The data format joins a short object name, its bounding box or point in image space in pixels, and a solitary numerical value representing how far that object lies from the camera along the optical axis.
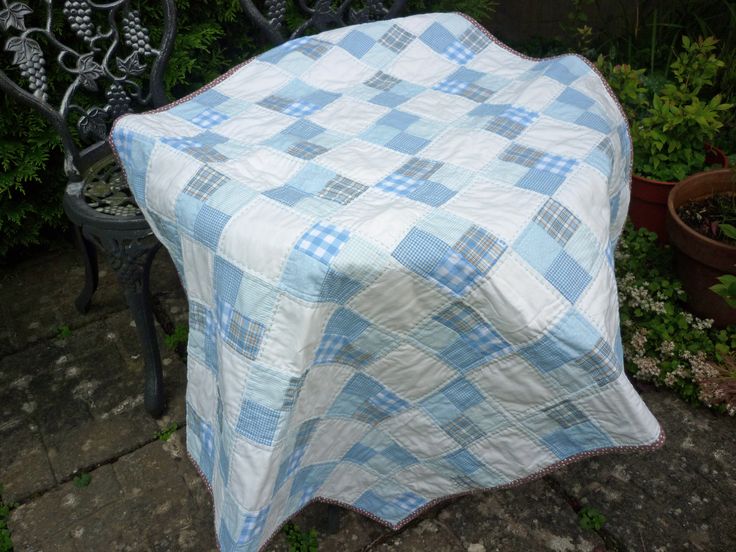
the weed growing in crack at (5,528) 1.83
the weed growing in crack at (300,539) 1.78
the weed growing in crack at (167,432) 2.12
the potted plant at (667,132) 2.44
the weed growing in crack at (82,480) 1.99
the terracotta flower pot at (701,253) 2.20
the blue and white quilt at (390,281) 1.14
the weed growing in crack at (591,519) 1.80
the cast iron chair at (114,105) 1.83
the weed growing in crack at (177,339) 2.45
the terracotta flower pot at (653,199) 2.58
